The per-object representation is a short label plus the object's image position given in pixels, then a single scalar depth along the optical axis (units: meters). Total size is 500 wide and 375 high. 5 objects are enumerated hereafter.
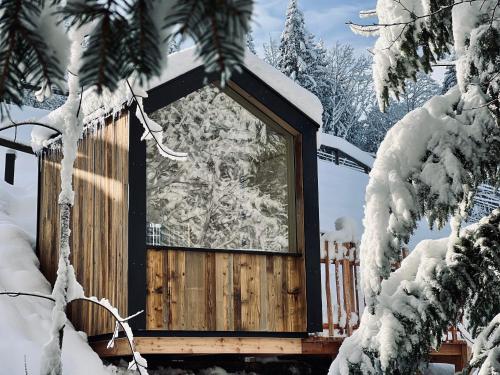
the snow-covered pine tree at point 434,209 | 3.07
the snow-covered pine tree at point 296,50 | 33.03
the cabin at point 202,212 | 6.89
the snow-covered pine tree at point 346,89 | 34.78
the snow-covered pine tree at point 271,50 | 37.12
